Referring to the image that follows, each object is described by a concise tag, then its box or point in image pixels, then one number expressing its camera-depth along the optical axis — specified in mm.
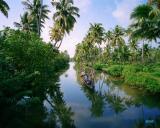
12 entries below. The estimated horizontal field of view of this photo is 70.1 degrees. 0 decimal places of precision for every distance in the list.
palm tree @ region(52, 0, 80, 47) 16848
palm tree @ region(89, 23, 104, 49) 26775
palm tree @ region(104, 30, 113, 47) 30447
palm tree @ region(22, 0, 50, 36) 15764
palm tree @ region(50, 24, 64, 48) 17314
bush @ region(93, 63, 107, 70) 24197
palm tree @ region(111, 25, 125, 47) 29268
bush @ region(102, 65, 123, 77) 16177
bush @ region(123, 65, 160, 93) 8865
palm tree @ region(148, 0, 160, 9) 8803
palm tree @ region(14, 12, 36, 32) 17186
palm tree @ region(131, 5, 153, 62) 10026
